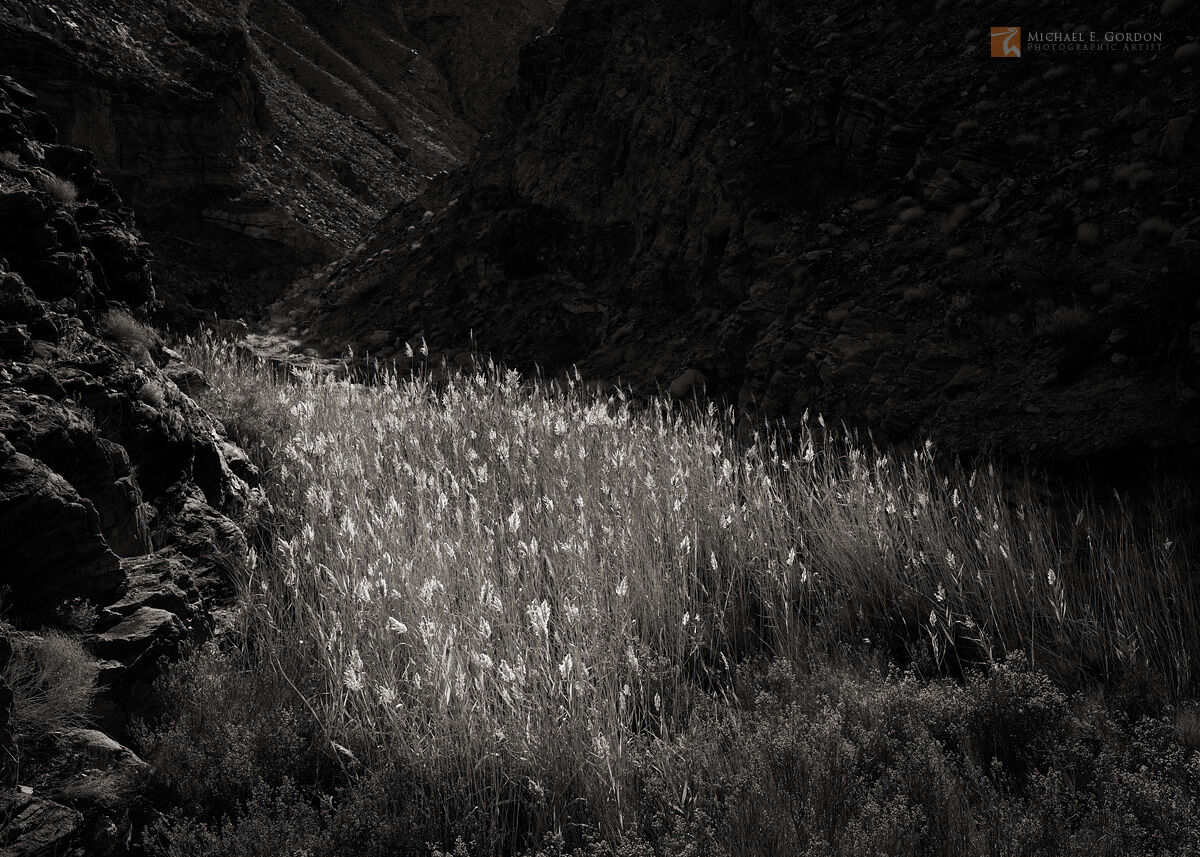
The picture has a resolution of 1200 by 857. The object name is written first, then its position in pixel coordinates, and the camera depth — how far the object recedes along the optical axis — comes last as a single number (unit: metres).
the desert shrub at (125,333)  5.05
